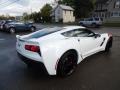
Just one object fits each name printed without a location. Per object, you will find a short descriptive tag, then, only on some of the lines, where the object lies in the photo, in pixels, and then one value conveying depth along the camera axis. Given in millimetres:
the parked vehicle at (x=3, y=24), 10752
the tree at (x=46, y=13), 33199
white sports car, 2275
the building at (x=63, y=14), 29678
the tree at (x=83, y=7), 27712
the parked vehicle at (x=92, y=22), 14721
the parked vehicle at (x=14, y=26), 10160
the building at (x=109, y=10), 23779
